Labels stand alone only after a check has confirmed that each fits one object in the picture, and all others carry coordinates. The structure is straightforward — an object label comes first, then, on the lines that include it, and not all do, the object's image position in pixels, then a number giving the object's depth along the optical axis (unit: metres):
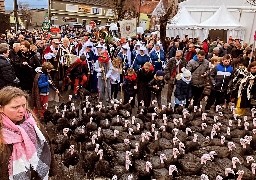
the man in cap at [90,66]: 7.61
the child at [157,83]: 6.38
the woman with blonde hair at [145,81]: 6.47
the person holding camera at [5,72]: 5.05
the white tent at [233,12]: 13.55
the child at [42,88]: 5.50
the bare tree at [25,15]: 29.17
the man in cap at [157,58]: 8.12
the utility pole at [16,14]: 18.04
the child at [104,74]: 7.02
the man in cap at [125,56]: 7.93
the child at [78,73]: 7.21
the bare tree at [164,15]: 14.64
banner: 10.24
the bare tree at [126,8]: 16.11
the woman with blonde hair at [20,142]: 1.97
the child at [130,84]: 6.57
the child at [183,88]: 6.23
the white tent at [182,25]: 14.33
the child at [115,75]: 7.08
